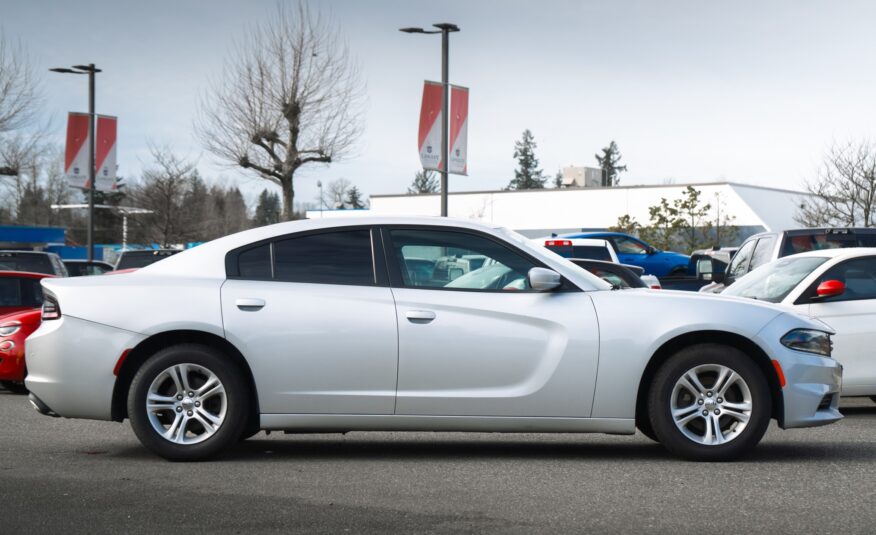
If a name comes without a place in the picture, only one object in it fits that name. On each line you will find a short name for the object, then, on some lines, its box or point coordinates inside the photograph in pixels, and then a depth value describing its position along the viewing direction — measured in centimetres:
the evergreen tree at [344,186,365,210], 14738
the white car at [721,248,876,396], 946
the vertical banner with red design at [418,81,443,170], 2103
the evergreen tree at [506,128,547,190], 12381
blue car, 2994
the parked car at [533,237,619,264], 2247
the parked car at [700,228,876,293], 1350
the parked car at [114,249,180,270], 2267
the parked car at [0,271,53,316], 1398
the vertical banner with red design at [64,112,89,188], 2967
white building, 5588
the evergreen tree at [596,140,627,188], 12821
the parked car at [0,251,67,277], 1888
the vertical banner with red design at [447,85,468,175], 2147
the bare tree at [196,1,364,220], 3488
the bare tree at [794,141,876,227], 3506
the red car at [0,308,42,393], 1161
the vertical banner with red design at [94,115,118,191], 3064
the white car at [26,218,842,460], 689
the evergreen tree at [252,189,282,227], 16086
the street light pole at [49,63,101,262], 3019
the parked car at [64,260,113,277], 2497
